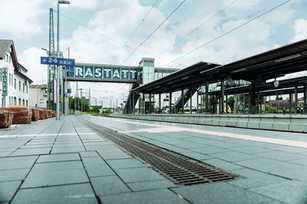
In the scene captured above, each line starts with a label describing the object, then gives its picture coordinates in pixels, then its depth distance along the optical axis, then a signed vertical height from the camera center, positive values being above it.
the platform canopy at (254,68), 18.39 +3.43
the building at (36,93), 102.00 +5.91
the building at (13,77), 42.71 +5.78
